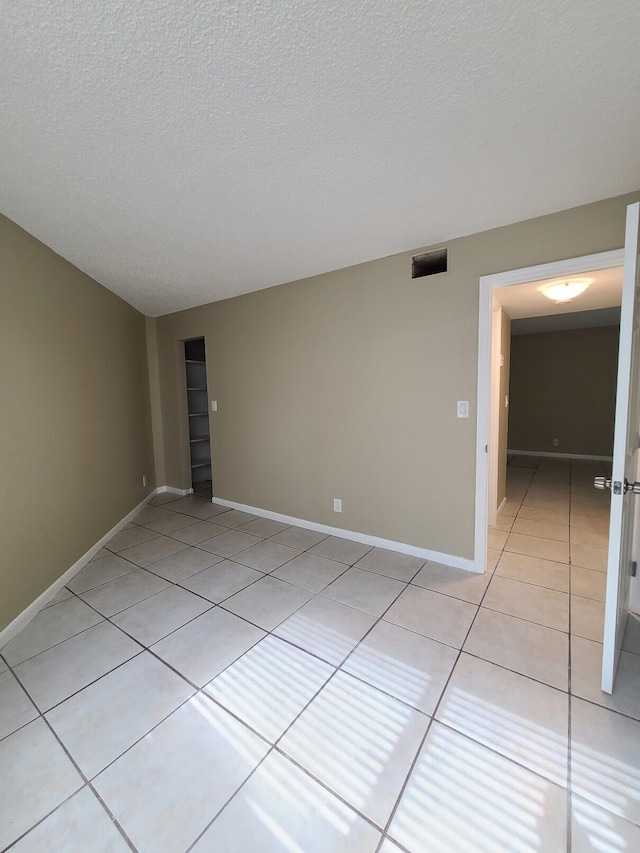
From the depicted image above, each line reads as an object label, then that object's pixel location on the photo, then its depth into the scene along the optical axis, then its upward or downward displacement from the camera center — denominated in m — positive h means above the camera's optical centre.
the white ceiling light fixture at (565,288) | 2.68 +0.86
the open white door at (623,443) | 1.37 -0.19
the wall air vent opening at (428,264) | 2.52 +1.00
